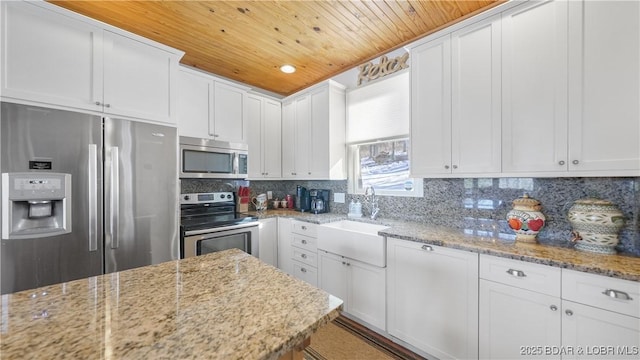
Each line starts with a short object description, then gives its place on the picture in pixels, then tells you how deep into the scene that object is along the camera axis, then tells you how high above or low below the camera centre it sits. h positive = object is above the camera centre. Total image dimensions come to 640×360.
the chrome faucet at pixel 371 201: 2.59 -0.25
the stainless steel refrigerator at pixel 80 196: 1.43 -0.11
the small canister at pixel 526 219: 1.60 -0.27
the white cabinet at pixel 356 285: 2.01 -0.96
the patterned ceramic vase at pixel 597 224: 1.35 -0.26
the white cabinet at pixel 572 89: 1.28 +0.52
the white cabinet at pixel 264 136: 3.10 +0.57
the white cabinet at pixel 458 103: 1.70 +0.57
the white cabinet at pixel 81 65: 1.50 +0.81
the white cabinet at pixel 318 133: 2.80 +0.56
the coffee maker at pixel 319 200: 3.04 -0.28
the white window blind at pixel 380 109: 2.39 +0.73
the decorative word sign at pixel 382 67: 2.43 +1.17
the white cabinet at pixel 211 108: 2.48 +0.78
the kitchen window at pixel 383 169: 2.48 +0.11
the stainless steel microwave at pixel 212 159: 2.43 +0.22
